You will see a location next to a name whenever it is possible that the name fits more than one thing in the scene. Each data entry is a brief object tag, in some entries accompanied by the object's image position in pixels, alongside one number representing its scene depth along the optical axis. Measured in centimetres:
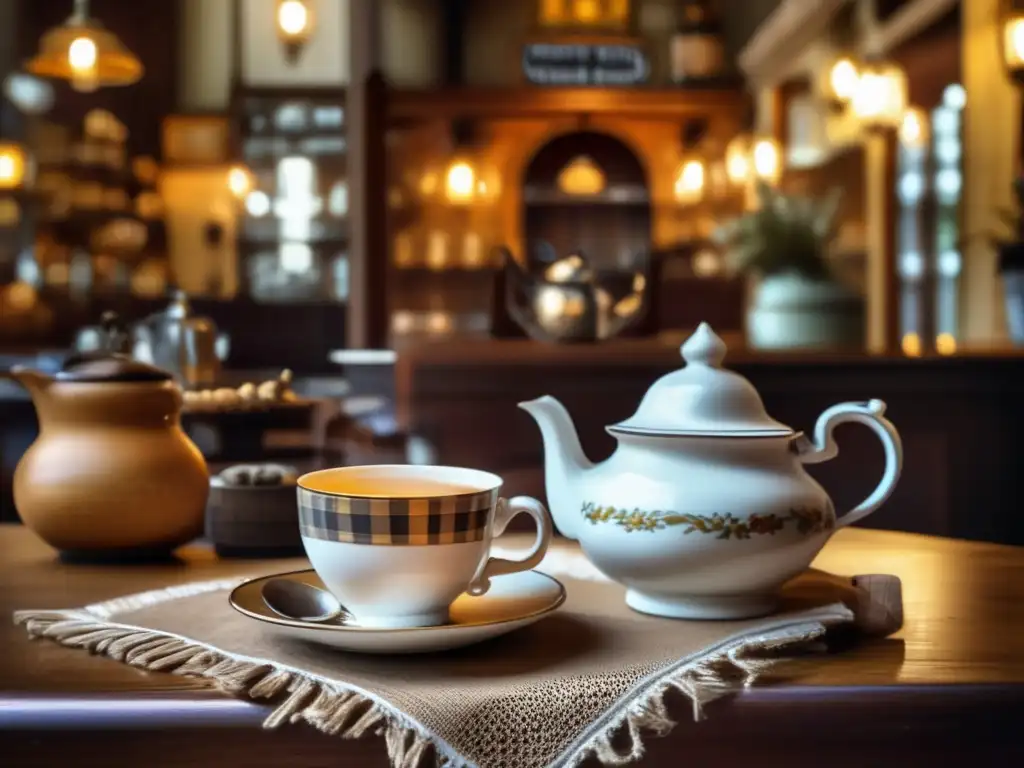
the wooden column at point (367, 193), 503
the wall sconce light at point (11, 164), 772
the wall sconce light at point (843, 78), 499
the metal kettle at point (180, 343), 263
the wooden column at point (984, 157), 493
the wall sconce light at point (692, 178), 729
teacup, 78
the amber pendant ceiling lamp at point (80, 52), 432
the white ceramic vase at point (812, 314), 314
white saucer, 78
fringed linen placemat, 71
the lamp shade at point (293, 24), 508
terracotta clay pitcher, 111
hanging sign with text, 778
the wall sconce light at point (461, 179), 707
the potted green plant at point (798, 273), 311
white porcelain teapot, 86
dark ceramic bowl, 122
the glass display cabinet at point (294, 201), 854
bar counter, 289
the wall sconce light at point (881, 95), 440
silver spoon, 87
